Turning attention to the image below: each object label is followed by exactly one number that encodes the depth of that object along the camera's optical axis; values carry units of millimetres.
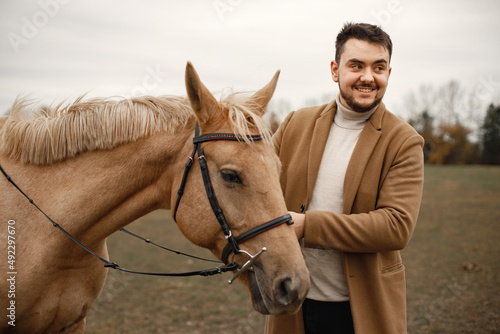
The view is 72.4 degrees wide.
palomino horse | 2229
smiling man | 2271
